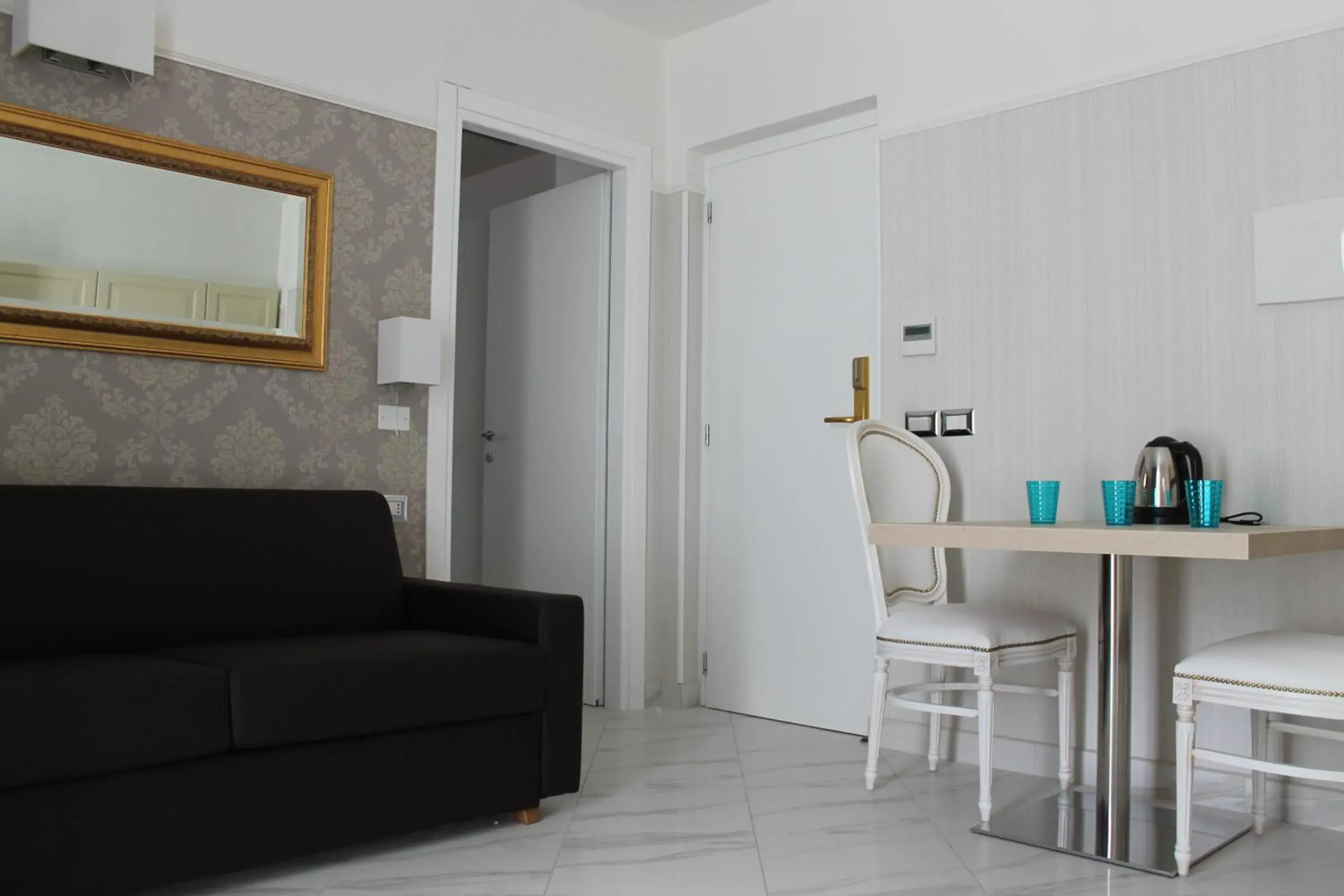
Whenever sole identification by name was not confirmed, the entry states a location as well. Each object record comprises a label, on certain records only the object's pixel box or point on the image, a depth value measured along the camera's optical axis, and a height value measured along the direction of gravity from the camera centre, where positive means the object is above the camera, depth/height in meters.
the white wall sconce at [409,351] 3.46 +0.31
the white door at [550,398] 4.46 +0.23
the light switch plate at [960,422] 3.57 +0.12
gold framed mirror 2.86 +0.55
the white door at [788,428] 3.98 +0.10
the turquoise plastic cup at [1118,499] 2.69 -0.09
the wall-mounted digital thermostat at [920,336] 3.65 +0.40
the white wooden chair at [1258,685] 2.24 -0.45
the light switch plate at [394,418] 3.56 +0.10
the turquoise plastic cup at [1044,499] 2.76 -0.10
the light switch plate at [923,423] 3.66 +0.11
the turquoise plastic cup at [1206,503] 2.60 -0.09
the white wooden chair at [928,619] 2.87 -0.44
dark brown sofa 2.06 -0.49
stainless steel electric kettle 2.83 -0.05
